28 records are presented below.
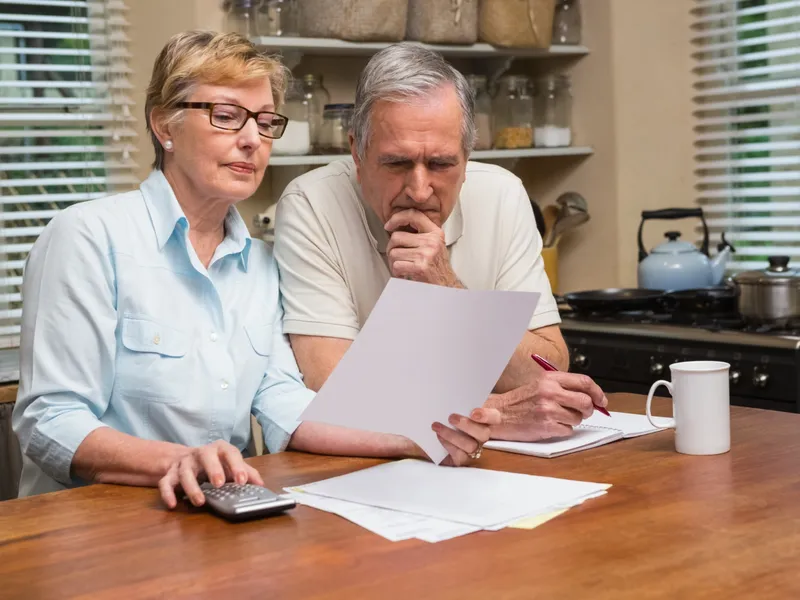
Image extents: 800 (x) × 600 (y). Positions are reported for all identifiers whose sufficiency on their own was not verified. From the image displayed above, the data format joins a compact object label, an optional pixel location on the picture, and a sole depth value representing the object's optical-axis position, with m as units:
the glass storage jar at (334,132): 3.36
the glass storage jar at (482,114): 3.74
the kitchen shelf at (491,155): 3.22
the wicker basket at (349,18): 3.27
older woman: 1.77
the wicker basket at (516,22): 3.64
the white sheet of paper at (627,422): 1.80
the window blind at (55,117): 3.30
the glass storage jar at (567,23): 3.92
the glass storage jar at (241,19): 3.25
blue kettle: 3.47
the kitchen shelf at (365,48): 3.24
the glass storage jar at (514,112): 3.83
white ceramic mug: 1.64
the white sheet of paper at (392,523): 1.30
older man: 1.98
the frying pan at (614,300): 3.38
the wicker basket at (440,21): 3.49
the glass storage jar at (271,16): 3.28
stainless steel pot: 2.98
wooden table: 1.13
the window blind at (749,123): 3.72
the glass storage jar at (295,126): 3.25
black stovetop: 2.99
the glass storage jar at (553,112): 3.90
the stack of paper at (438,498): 1.33
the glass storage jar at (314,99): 3.38
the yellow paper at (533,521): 1.32
